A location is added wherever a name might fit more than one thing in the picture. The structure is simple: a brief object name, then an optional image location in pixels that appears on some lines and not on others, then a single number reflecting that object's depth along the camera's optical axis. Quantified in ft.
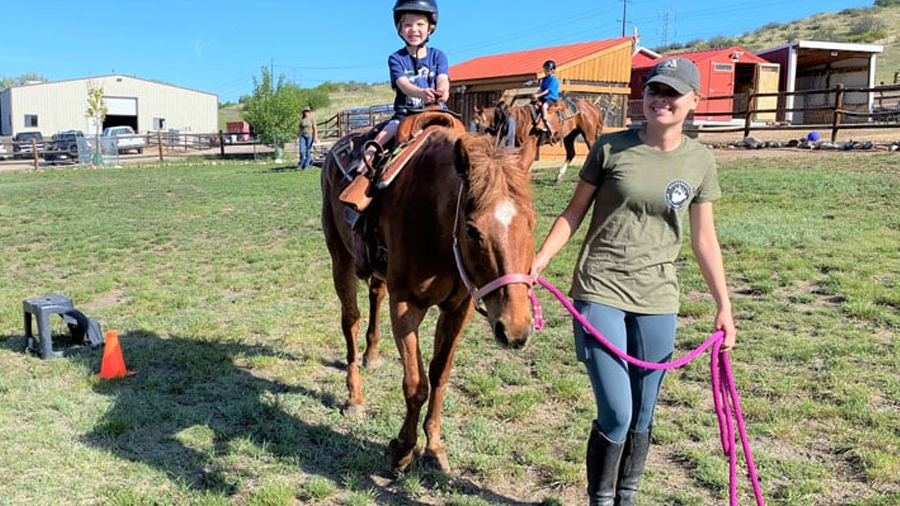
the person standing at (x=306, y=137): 72.79
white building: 181.98
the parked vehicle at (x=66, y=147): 95.81
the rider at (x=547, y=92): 46.06
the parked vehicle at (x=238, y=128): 173.68
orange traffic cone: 16.30
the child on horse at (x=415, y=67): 14.01
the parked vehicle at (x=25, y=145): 108.58
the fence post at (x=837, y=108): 57.90
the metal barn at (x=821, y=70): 97.55
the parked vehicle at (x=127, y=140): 118.07
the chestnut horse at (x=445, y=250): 8.63
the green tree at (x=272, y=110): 111.04
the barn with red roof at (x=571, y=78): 70.46
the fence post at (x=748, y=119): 66.13
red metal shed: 95.25
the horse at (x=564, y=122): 46.34
